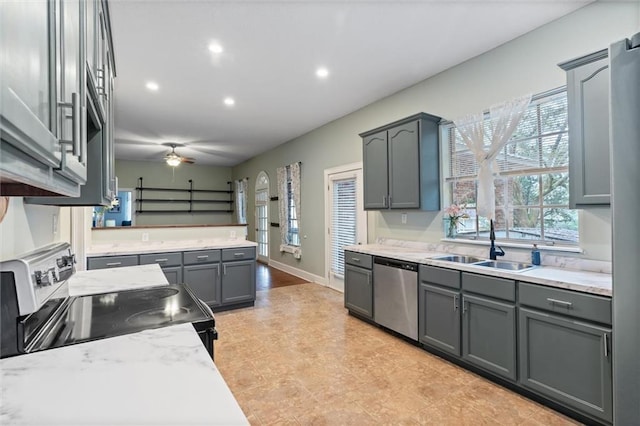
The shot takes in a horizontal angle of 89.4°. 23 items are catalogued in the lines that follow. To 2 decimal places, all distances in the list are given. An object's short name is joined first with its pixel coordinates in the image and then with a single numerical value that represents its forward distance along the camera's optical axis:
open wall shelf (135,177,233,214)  9.16
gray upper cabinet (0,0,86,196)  0.43
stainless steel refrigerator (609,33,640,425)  1.46
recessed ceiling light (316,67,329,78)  3.65
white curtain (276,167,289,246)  7.15
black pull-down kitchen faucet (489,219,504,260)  3.00
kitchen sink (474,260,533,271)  2.89
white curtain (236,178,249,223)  9.45
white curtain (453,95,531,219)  2.91
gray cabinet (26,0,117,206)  1.04
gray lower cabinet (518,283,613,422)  1.95
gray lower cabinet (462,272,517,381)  2.42
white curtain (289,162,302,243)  6.58
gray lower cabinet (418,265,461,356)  2.82
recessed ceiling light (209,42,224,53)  3.12
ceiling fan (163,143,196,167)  6.70
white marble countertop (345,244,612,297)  2.03
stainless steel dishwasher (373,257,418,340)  3.25
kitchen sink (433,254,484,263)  3.21
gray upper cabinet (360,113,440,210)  3.60
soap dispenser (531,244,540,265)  2.74
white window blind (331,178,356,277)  5.22
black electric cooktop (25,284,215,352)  1.15
